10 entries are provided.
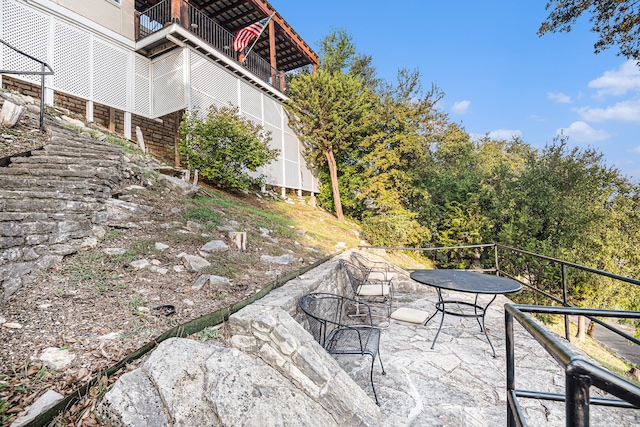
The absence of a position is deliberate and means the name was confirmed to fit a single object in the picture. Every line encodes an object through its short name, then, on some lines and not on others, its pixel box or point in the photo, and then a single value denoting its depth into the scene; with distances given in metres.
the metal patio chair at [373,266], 4.58
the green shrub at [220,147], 7.72
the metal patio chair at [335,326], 2.35
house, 6.93
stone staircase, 2.48
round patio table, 2.89
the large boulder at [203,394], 1.45
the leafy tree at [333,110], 11.66
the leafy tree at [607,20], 4.33
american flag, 9.78
